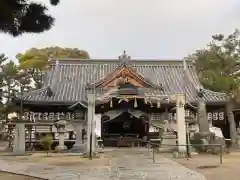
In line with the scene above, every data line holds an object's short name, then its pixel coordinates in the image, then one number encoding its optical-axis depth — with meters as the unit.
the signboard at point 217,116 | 17.53
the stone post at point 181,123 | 10.18
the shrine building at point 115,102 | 15.17
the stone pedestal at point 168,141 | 11.73
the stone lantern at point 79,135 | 12.62
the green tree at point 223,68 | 16.38
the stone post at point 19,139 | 11.72
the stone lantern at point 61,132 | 13.06
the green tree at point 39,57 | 26.36
